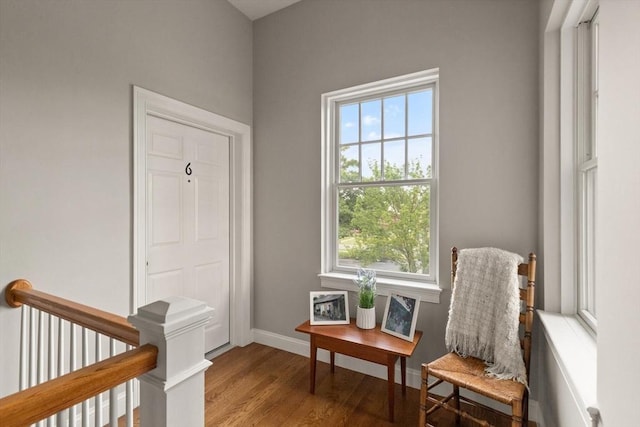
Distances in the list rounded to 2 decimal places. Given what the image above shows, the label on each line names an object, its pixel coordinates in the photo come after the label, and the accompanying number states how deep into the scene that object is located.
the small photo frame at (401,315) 2.02
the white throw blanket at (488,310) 1.59
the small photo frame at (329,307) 2.31
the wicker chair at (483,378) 1.39
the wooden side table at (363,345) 1.88
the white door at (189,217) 2.23
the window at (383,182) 2.26
